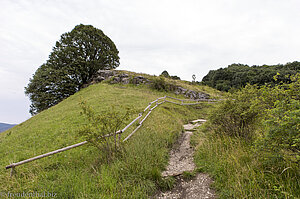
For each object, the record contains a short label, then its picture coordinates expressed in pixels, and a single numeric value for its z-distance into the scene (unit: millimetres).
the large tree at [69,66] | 22188
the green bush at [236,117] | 4867
